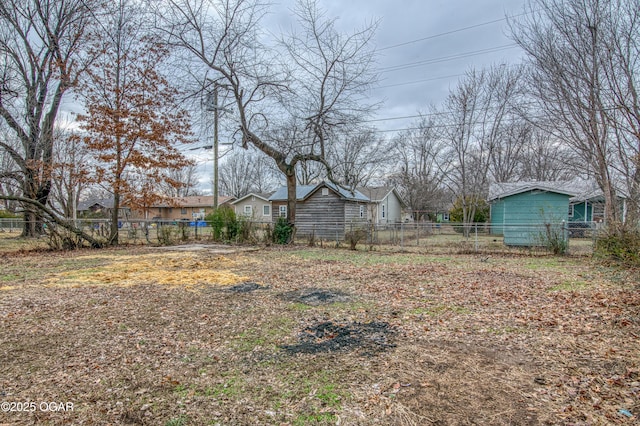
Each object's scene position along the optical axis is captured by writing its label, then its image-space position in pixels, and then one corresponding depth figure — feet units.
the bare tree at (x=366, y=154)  87.75
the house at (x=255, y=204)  100.99
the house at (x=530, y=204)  46.75
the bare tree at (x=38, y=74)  42.73
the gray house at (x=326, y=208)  63.21
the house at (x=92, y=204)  137.47
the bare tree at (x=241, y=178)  148.36
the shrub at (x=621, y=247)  24.43
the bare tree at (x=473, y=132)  62.08
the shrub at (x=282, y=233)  48.29
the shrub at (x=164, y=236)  48.21
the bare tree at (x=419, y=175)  95.22
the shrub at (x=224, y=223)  50.21
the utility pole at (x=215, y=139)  44.52
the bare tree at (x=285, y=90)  40.34
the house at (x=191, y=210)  141.08
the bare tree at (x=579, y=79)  22.25
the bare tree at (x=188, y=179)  147.23
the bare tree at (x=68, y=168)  45.39
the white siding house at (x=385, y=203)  95.27
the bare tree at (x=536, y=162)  76.69
